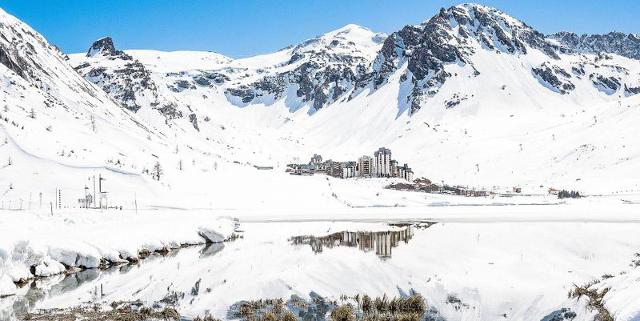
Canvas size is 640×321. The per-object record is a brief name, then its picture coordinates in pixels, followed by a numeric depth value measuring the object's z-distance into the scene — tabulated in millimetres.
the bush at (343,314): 34034
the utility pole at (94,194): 105744
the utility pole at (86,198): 101469
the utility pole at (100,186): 108694
